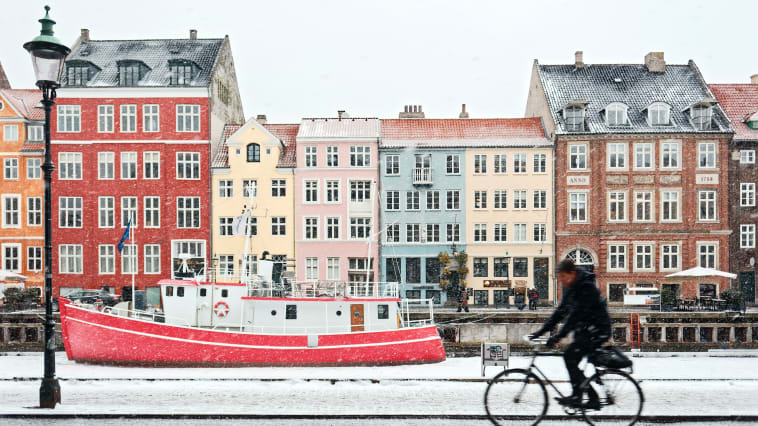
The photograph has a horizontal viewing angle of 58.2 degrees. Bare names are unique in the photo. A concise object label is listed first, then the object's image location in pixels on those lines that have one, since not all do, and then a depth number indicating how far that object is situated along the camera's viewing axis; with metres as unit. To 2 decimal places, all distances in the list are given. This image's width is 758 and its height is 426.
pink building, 41.38
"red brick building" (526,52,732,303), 40.66
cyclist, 8.53
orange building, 41.94
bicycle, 8.80
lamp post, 11.38
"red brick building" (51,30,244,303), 41.69
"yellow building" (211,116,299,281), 41.53
